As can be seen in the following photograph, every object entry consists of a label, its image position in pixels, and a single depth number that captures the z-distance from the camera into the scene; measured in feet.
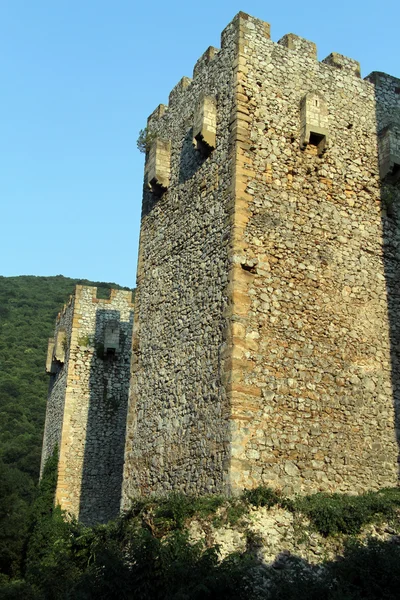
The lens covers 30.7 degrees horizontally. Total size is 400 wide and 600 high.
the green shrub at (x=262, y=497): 33.60
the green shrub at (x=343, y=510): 33.63
